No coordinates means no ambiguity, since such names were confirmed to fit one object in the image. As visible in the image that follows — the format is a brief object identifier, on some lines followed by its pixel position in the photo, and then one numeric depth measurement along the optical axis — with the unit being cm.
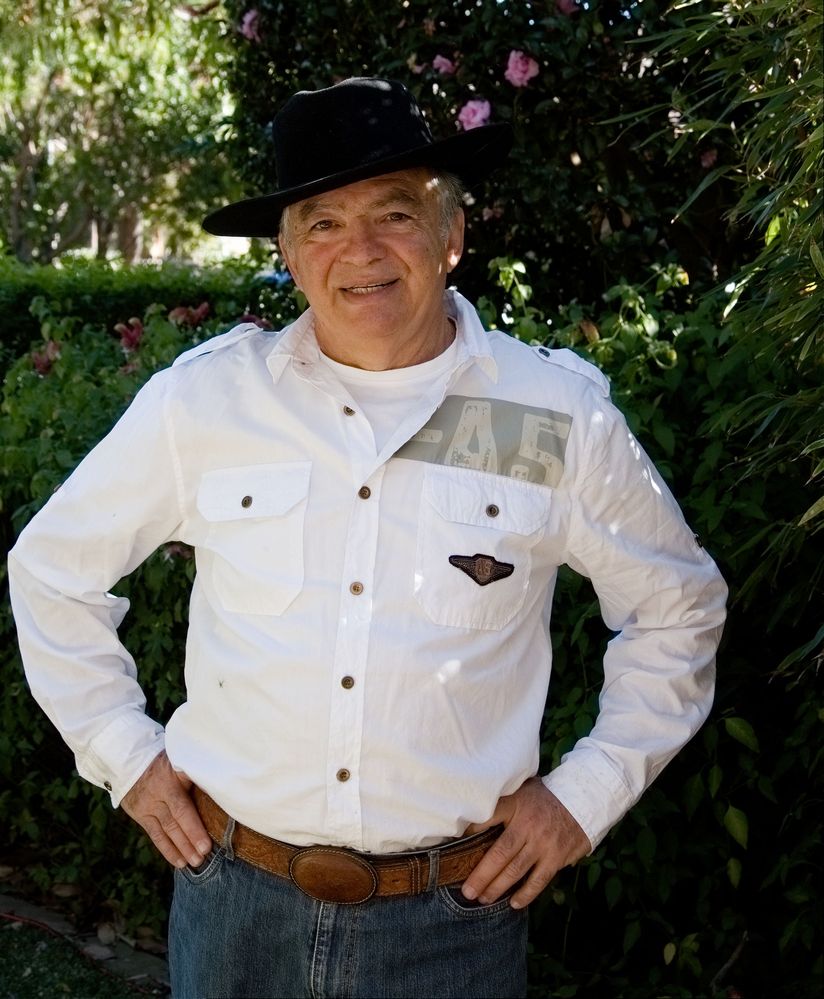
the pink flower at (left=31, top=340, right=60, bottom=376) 455
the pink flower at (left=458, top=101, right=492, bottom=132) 469
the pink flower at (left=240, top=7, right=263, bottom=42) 565
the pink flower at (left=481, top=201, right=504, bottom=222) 514
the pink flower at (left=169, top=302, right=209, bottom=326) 440
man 213
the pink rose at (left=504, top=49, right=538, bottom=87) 462
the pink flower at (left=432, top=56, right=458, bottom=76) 486
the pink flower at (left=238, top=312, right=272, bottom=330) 394
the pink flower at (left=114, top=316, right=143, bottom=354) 421
